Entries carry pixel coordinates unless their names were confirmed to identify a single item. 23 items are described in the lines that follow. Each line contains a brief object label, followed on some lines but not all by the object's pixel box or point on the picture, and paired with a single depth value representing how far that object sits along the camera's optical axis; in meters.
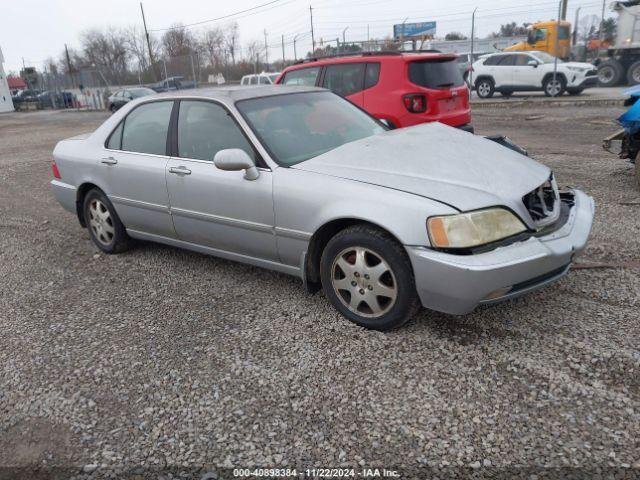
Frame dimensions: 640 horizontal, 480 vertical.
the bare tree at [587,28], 37.61
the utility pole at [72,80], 35.38
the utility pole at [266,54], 32.99
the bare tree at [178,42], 48.03
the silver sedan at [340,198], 2.92
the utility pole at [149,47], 37.33
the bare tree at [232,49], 36.97
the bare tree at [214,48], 36.31
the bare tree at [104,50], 57.16
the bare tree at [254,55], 35.28
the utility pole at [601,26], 29.73
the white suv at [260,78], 20.64
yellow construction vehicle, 24.86
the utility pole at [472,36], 17.58
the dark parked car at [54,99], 34.77
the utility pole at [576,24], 30.43
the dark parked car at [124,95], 23.94
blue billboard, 46.44
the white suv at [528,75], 17.31
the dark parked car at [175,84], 29.09
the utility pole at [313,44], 26.15
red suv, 6.91
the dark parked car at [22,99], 38.16
